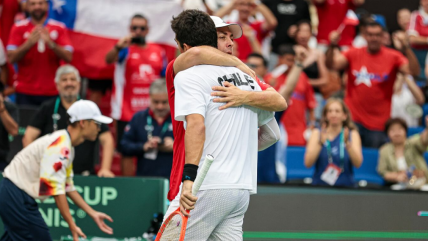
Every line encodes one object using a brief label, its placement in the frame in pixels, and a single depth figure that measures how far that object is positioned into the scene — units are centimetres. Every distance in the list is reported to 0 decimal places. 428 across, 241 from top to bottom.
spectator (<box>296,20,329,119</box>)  2078
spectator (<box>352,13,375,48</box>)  2118
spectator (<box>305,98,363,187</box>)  1492
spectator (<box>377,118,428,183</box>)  1775
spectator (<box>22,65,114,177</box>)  1541
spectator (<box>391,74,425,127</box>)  2184
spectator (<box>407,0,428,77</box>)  2319
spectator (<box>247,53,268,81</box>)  1774
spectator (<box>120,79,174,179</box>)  1587
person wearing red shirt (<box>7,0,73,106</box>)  1775
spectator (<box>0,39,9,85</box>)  1850
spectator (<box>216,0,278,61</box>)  1992
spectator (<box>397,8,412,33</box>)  2412
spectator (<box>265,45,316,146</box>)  1911
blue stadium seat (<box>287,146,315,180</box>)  1906
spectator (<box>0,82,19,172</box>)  1518
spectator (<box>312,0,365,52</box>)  2275
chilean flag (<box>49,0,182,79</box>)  1961
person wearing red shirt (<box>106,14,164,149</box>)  1861
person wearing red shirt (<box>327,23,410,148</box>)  2000
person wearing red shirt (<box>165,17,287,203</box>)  802
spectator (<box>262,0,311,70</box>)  2178
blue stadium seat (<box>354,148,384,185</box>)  1906
